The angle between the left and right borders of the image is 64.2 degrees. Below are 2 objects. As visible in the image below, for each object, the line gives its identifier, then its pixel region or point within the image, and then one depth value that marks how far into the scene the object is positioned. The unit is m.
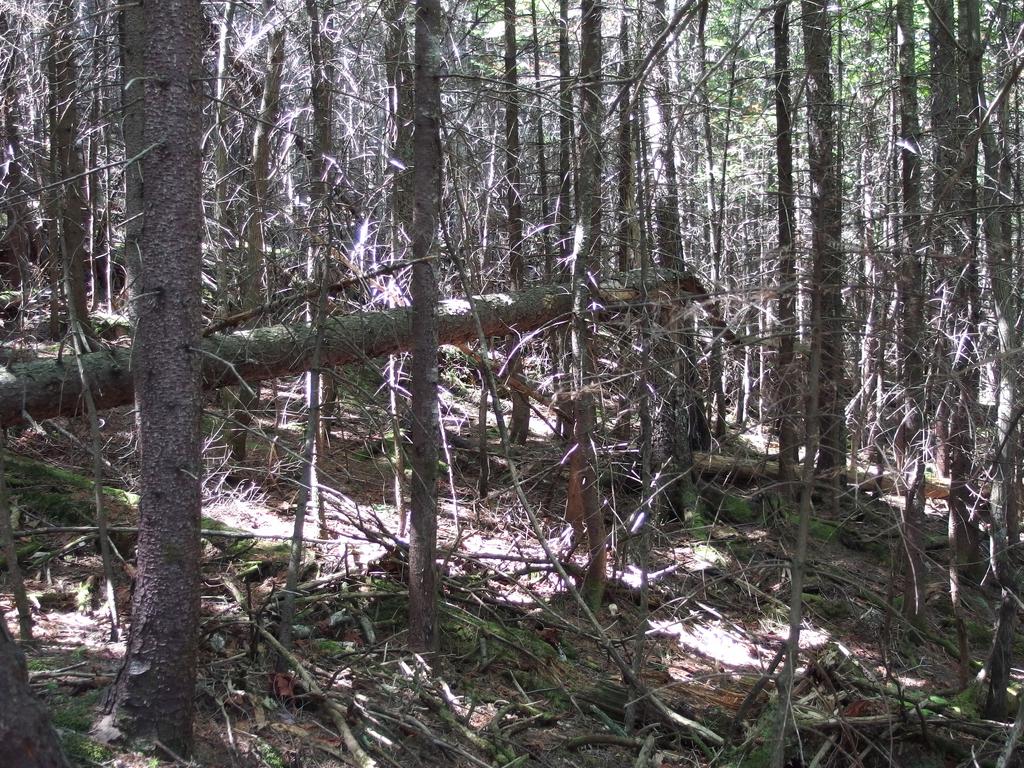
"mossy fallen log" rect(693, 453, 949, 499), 11.79
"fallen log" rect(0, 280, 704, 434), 6.23
